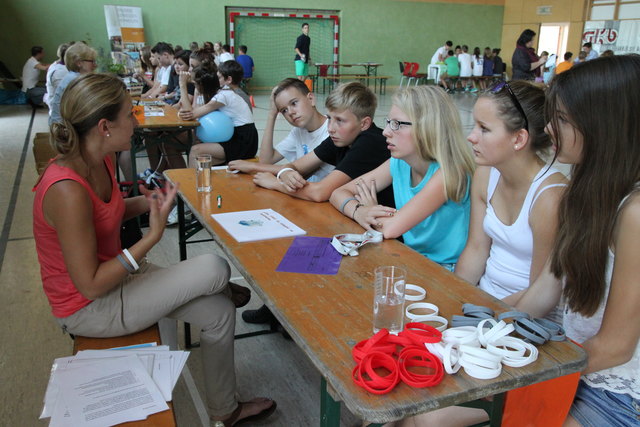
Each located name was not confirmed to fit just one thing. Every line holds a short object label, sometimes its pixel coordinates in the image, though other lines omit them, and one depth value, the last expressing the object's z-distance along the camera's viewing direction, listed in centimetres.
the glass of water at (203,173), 227
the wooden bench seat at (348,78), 1511
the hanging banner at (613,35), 1545
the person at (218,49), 1348
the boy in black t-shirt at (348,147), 221
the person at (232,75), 469
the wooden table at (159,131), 434
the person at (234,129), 444
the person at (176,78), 621
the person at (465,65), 1573
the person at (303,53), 1384
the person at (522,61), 943
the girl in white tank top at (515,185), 152
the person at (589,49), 1442
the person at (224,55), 1253
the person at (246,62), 1329
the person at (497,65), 1670
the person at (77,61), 479
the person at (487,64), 1647
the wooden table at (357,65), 1531
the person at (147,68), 812
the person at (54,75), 603
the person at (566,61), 1323
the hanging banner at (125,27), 1384
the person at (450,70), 1548
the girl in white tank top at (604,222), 114
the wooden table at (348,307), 92
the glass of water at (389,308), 114
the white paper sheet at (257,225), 172
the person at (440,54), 1591
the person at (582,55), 1326
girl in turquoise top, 185
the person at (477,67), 1611
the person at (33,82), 1094
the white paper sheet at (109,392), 122
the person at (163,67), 727
